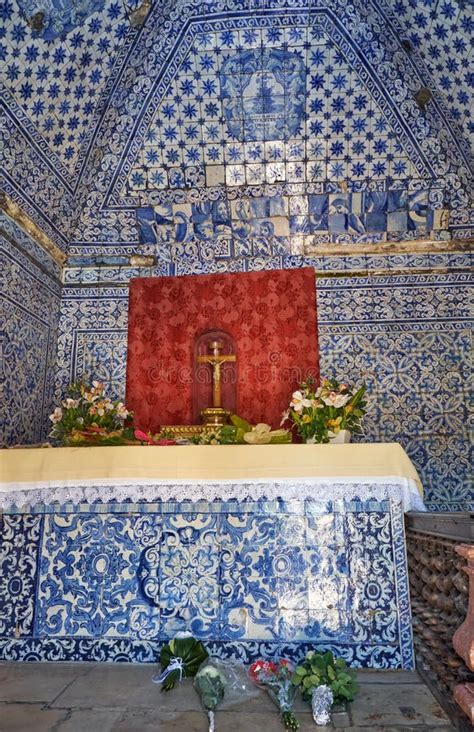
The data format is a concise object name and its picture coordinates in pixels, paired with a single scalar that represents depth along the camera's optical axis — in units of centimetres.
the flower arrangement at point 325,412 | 375
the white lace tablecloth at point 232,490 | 322
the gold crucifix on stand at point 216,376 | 473
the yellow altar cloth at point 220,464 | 322
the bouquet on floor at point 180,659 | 285
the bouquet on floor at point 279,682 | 235
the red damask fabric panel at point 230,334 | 541
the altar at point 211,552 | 314
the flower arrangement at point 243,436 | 358
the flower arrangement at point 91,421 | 373
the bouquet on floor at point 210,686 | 247
